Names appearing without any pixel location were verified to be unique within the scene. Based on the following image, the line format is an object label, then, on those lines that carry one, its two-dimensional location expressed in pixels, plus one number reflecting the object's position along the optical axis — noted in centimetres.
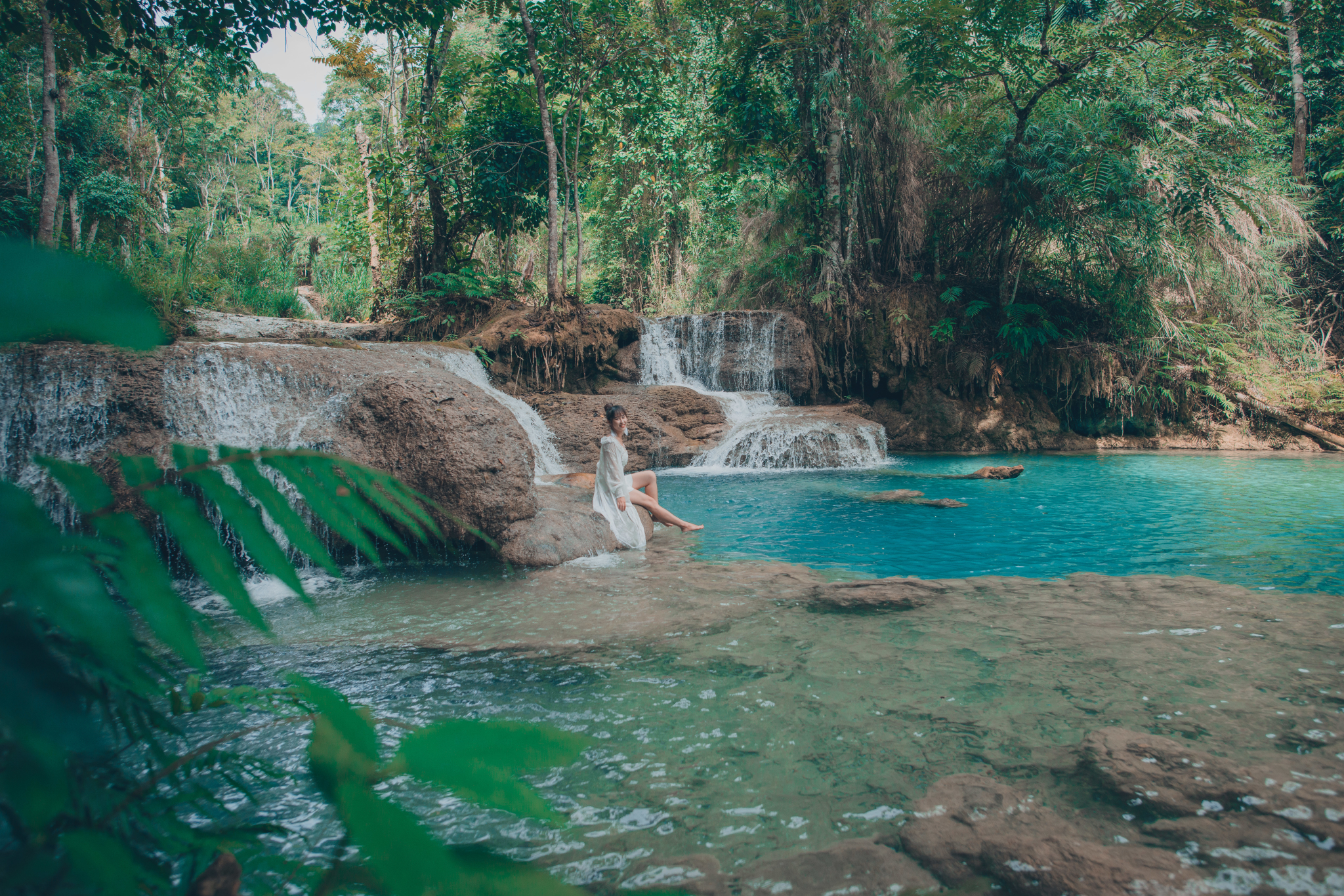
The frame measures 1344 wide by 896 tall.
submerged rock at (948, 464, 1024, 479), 952
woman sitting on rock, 636
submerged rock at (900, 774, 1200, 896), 172
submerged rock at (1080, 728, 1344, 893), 175
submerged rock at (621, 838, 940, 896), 178
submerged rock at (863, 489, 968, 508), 767
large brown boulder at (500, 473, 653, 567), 551
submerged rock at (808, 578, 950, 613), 409
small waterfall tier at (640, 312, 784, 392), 1484
